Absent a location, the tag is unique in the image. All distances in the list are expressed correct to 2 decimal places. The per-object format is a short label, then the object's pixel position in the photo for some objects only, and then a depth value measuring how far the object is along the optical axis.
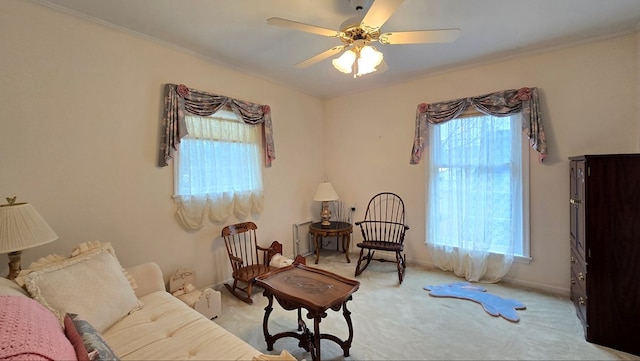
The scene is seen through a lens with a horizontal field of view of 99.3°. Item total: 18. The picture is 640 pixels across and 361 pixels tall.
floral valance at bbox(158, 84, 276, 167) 2.59
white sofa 1.35
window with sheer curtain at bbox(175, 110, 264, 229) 2.81
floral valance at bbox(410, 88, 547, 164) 2.83
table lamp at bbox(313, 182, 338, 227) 4.02
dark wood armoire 1.95
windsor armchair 3.71
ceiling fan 1.70
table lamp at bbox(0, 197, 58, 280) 1.53
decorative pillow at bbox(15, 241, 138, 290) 1.50
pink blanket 0.73
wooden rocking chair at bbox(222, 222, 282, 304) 2.80
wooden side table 3.75
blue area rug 2.46
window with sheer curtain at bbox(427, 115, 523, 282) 3.06
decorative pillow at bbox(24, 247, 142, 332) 1.40
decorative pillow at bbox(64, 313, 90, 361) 0.90
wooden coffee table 1.76
